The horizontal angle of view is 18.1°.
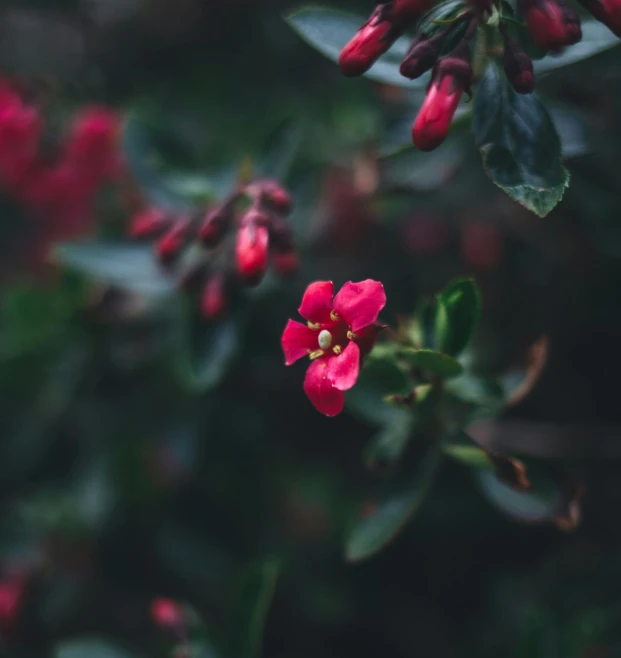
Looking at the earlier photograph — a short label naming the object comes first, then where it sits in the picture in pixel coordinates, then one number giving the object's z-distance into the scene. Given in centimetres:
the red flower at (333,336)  28
